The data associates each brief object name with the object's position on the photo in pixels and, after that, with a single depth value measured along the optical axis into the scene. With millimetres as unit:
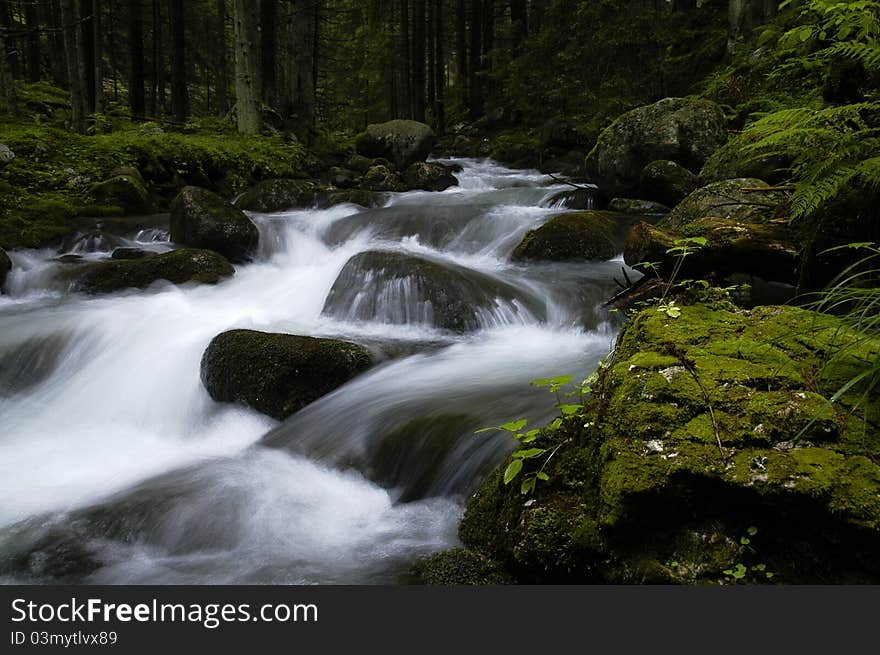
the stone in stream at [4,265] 8430
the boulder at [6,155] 11281
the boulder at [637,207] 9969
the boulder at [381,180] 14727
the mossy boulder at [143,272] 8141
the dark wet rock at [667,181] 9758
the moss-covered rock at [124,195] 11367
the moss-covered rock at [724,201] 5449
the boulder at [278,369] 5207
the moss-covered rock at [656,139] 10195
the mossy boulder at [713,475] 2082
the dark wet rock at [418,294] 6824
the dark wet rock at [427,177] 15039
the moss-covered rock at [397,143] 17062
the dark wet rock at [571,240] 8562
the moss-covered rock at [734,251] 4582
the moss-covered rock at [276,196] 12445
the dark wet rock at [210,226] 9422
